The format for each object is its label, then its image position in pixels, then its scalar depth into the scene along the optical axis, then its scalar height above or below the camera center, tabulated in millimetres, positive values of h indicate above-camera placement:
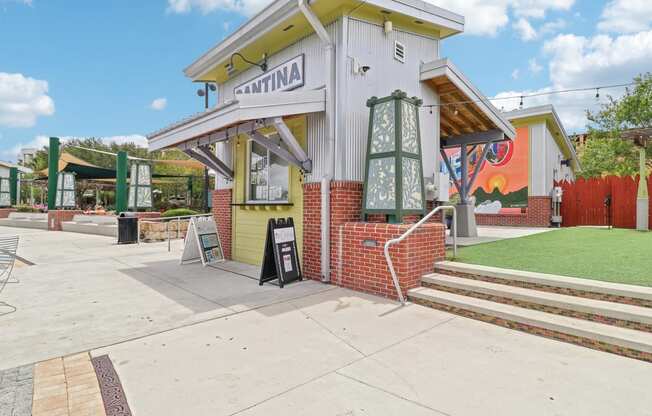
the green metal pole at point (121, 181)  16562 +1223
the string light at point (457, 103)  7228 +2209
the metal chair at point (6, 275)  4484 -1212
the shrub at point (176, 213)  14242 -203
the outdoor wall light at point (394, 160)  5367 +762
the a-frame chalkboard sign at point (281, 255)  5766 -759
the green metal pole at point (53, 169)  17297 +1866
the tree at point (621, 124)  16328 +4202
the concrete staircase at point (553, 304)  3318 -1053
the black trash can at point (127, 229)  11953 -723
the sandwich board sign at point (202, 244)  7699 -783
